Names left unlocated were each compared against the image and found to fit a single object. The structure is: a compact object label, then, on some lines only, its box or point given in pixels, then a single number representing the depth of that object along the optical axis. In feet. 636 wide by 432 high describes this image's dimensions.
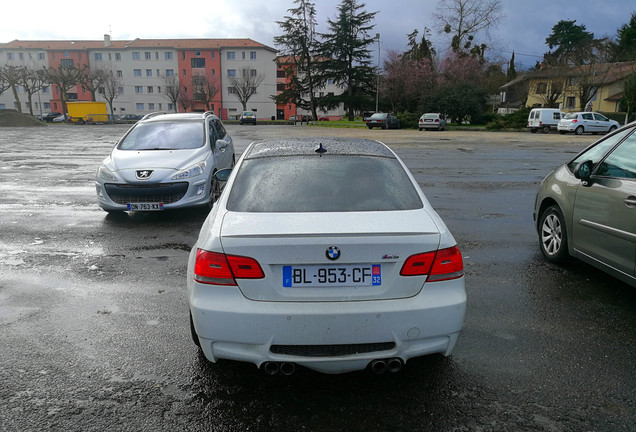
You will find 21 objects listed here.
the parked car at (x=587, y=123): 120.67
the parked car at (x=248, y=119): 201.67
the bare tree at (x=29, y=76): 210.79
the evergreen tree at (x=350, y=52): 220.23
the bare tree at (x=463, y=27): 198.90
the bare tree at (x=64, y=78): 220.84
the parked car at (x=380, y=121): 149.59
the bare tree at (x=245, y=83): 281.74
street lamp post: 209.87
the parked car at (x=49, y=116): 233.55
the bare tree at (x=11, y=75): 199.62
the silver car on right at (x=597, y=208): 13.72
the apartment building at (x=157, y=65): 303.27
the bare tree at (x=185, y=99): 294.25
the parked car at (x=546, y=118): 133.39
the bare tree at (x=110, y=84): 270.46
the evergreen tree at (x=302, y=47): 225.35
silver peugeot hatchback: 24.53
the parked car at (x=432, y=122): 137.49
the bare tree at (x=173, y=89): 287.28
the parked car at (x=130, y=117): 247.91
